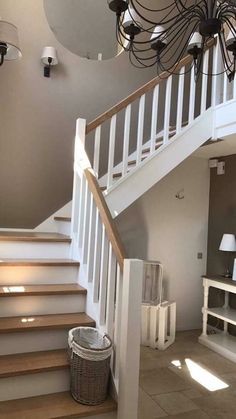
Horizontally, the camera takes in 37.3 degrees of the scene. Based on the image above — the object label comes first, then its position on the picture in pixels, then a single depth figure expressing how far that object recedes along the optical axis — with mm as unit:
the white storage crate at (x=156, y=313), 3984
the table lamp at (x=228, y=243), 4160
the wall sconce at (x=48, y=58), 3898
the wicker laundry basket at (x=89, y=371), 2182
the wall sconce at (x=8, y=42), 3139
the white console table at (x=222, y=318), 3885
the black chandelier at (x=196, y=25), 1734
